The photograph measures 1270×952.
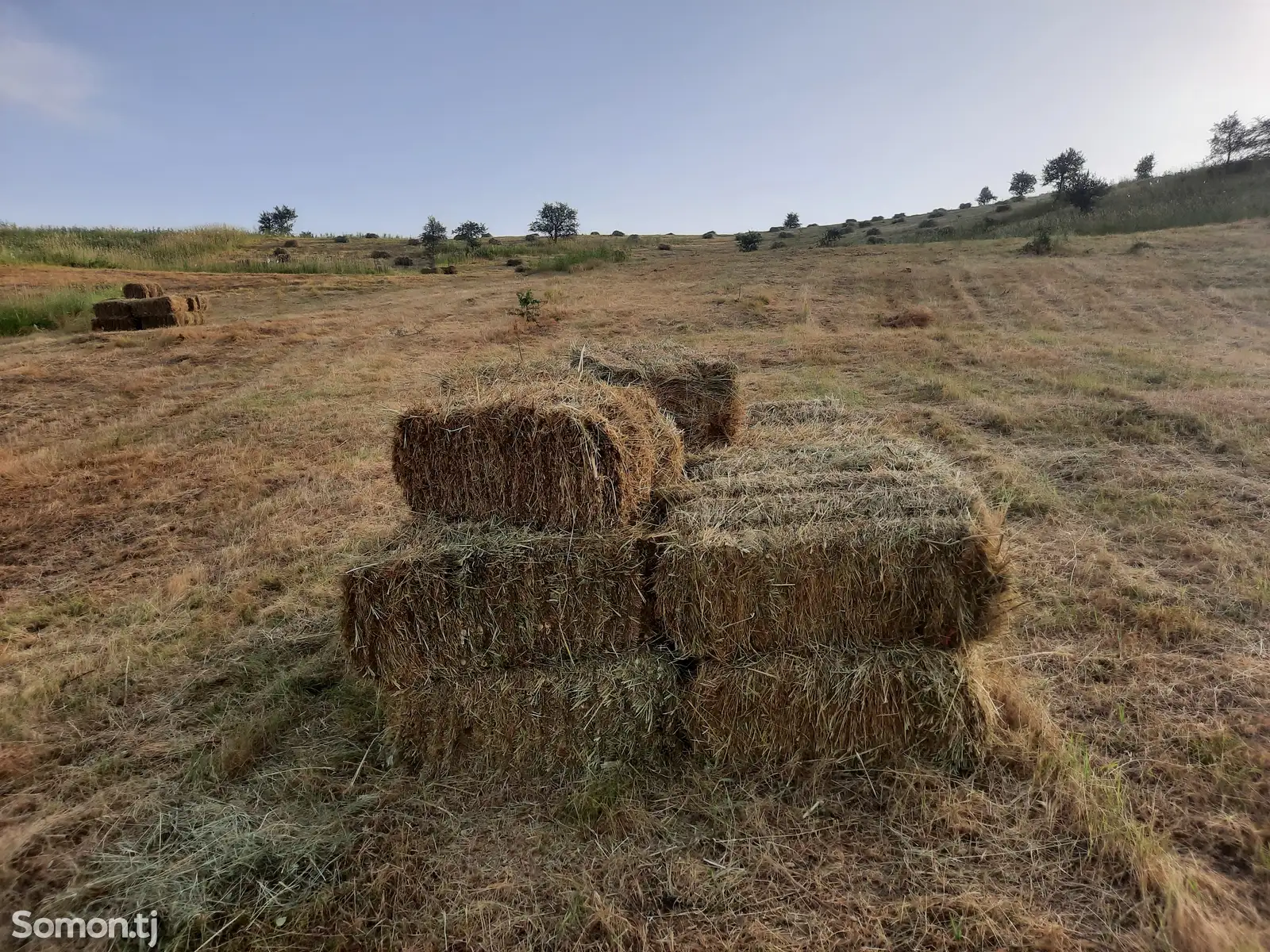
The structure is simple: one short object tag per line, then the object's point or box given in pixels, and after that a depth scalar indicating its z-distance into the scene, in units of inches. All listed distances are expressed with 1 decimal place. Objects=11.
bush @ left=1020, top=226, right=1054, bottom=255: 943.0
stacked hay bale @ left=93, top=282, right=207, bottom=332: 654.5
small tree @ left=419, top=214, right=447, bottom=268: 1571.9
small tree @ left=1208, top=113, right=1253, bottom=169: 1354.6
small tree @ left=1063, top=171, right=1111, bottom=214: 1360.7
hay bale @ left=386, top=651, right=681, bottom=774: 127.0
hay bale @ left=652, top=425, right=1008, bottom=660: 120.1
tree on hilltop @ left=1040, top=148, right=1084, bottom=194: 1624.0
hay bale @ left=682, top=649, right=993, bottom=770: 122.6
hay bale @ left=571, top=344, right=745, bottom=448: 210.4
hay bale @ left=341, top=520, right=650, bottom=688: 125.0
